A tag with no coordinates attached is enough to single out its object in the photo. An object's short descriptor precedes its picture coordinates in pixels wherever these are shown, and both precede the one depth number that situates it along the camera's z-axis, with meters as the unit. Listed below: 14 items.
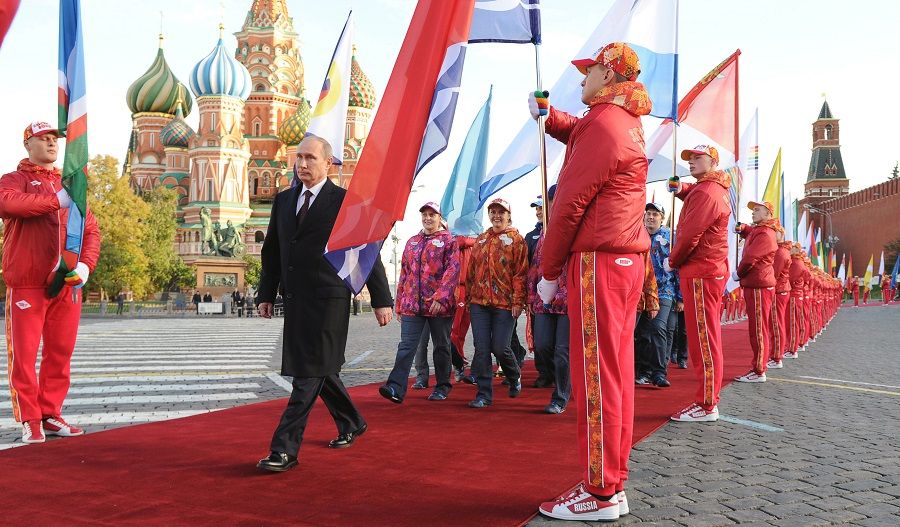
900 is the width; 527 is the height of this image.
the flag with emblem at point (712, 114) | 9.80
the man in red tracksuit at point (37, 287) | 5.82
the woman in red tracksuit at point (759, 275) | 9.76
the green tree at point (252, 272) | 69.06
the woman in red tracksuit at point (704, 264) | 6.78
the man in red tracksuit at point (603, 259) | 3.97
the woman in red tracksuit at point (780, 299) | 11.95
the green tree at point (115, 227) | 45.72
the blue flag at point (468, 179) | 12.32
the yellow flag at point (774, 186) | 18.23
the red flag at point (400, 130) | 4.88
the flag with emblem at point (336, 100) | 6.24
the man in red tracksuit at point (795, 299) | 14.16
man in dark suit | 4.97
